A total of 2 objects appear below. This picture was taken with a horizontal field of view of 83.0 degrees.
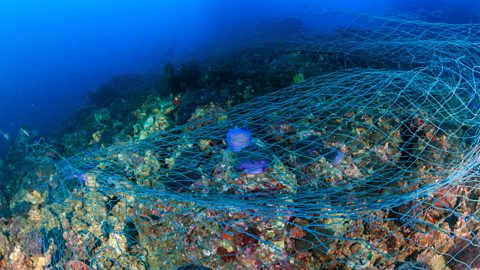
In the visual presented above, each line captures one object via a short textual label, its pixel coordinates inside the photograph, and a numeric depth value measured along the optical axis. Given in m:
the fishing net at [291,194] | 2.98
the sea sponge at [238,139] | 3.80
